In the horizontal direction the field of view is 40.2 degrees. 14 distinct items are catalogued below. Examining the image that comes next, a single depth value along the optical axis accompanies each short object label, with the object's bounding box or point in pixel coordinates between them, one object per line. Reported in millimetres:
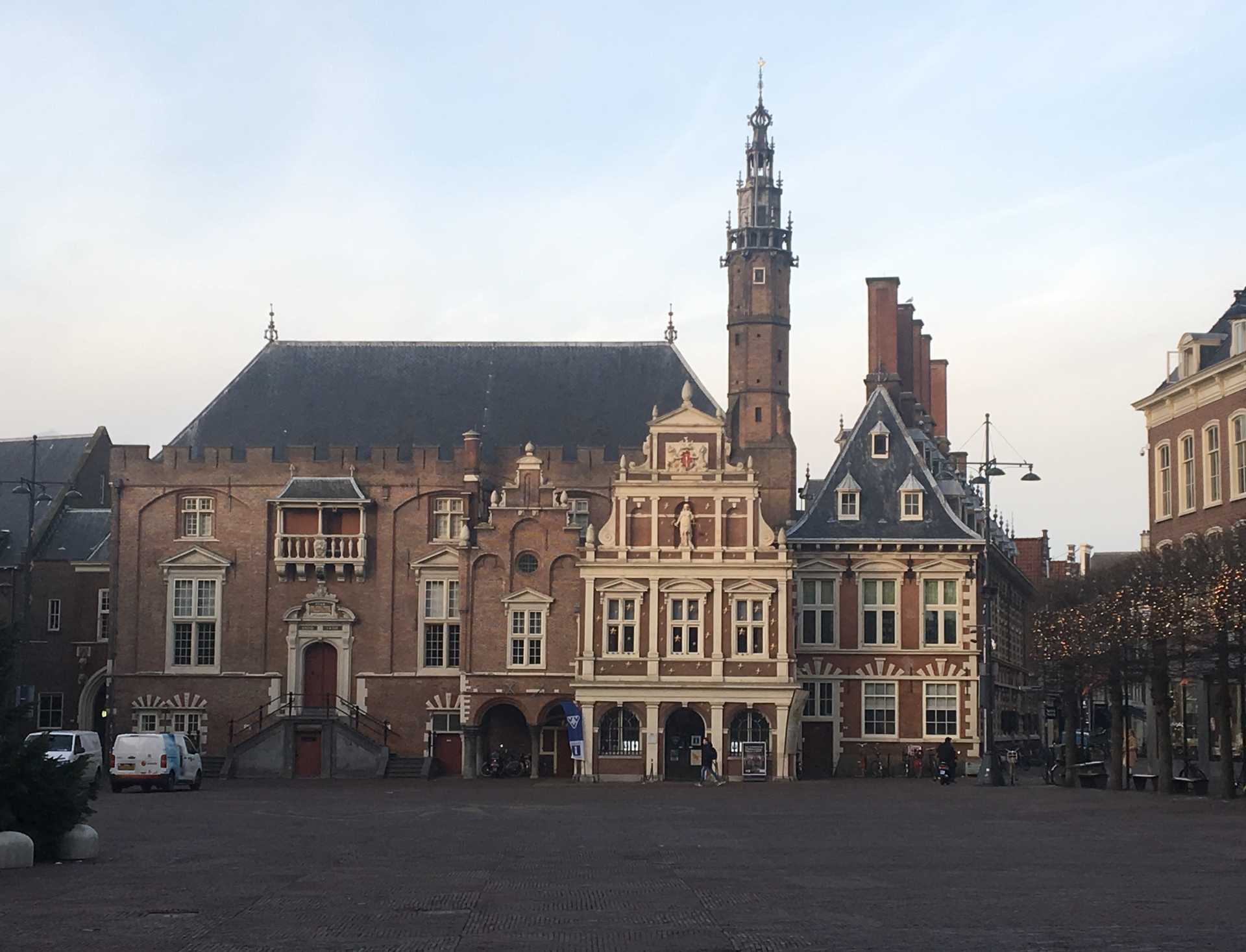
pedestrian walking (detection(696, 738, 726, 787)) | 58562
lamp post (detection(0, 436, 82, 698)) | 63781
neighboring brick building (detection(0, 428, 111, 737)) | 71438
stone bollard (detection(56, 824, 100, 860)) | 24219
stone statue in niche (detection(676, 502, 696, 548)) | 62188
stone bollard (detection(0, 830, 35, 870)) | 22438
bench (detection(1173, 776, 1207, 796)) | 43250
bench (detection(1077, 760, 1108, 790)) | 50625
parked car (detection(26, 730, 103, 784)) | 46875
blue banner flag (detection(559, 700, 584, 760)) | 61219
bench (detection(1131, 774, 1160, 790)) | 45534
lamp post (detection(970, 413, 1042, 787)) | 52875
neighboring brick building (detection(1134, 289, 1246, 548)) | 48438
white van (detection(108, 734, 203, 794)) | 48688
